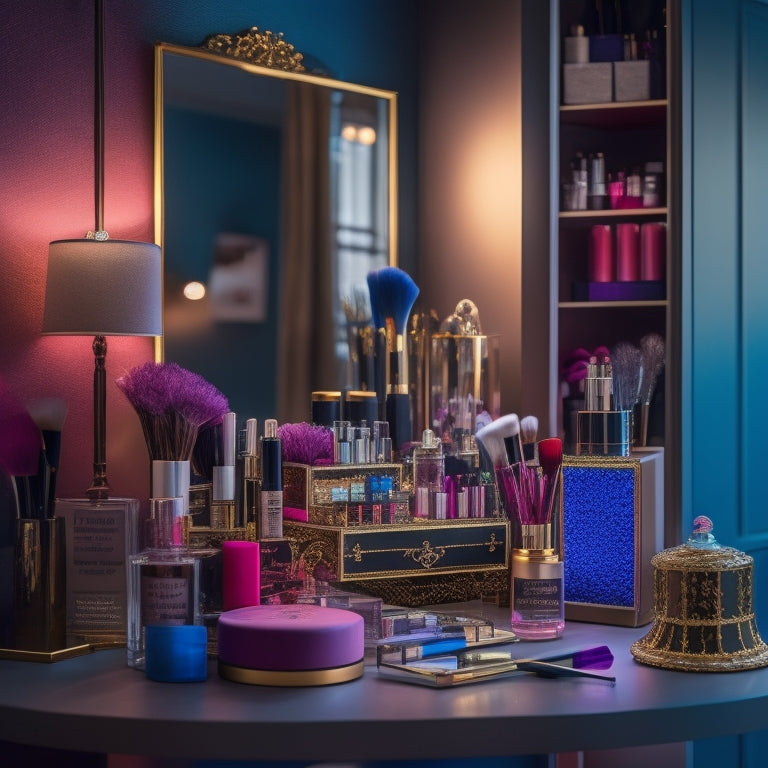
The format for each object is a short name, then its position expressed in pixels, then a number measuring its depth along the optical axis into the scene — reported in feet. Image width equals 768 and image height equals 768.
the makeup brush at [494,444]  5.15
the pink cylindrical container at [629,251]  6.33
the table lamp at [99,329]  4.73
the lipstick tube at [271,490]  4.86
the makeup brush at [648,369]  6.11
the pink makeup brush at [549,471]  4.82
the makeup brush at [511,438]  5.08
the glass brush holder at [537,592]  4.78
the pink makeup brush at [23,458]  4.62
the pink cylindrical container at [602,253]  6.39
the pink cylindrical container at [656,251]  6.28
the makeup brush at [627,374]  5.81
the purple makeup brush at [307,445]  5.20
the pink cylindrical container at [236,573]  4.63
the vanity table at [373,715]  3.98
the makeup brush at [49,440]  4.64
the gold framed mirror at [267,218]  5.59
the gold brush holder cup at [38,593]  4.57
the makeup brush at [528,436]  5.26
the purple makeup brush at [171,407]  4.81
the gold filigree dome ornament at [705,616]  4.45
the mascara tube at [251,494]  4.88
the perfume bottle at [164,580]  4.48
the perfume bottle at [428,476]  5.24
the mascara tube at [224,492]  4.85
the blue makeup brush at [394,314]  5.81
